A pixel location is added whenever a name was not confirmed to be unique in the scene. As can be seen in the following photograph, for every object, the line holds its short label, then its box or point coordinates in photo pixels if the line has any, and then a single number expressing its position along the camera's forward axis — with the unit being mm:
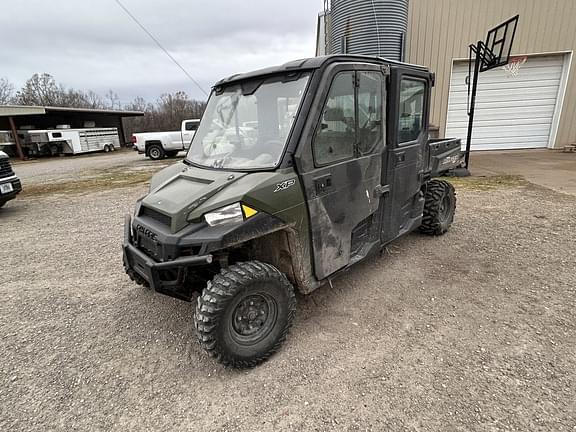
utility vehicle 2100
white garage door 10688
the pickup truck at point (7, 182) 6242
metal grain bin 8305
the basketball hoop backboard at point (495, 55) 7442
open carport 17991
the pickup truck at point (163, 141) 15805
